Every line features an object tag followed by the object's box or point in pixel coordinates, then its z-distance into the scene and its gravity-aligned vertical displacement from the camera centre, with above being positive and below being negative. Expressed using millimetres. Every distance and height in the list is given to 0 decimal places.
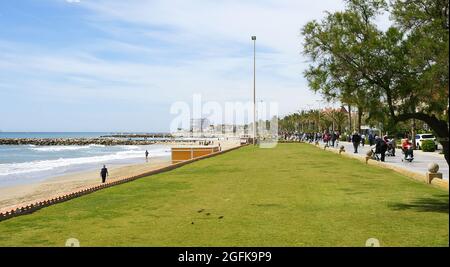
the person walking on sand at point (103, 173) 30438 -2695
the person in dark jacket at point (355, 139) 37625 -802
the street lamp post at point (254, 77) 68200 +7373
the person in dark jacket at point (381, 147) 28344 -1063
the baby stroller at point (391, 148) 34031 -1360
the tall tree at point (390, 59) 11797 +1832
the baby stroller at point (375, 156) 28916 -1667
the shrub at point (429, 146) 40188 -1430
